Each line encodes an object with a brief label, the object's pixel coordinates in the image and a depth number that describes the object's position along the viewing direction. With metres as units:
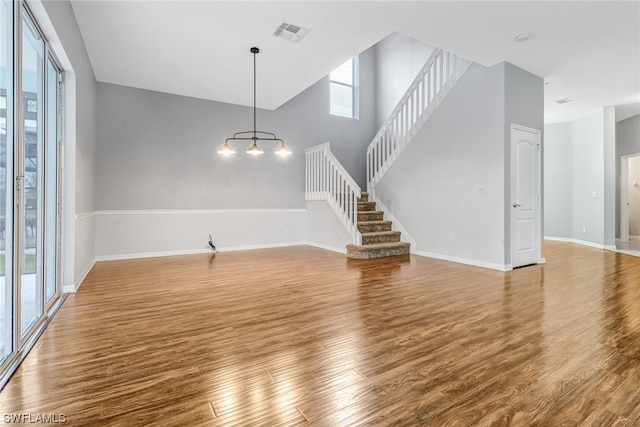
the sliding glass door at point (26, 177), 1.94
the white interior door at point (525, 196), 4.70
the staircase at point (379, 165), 5.40
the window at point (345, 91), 7.87
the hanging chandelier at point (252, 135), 4.25
